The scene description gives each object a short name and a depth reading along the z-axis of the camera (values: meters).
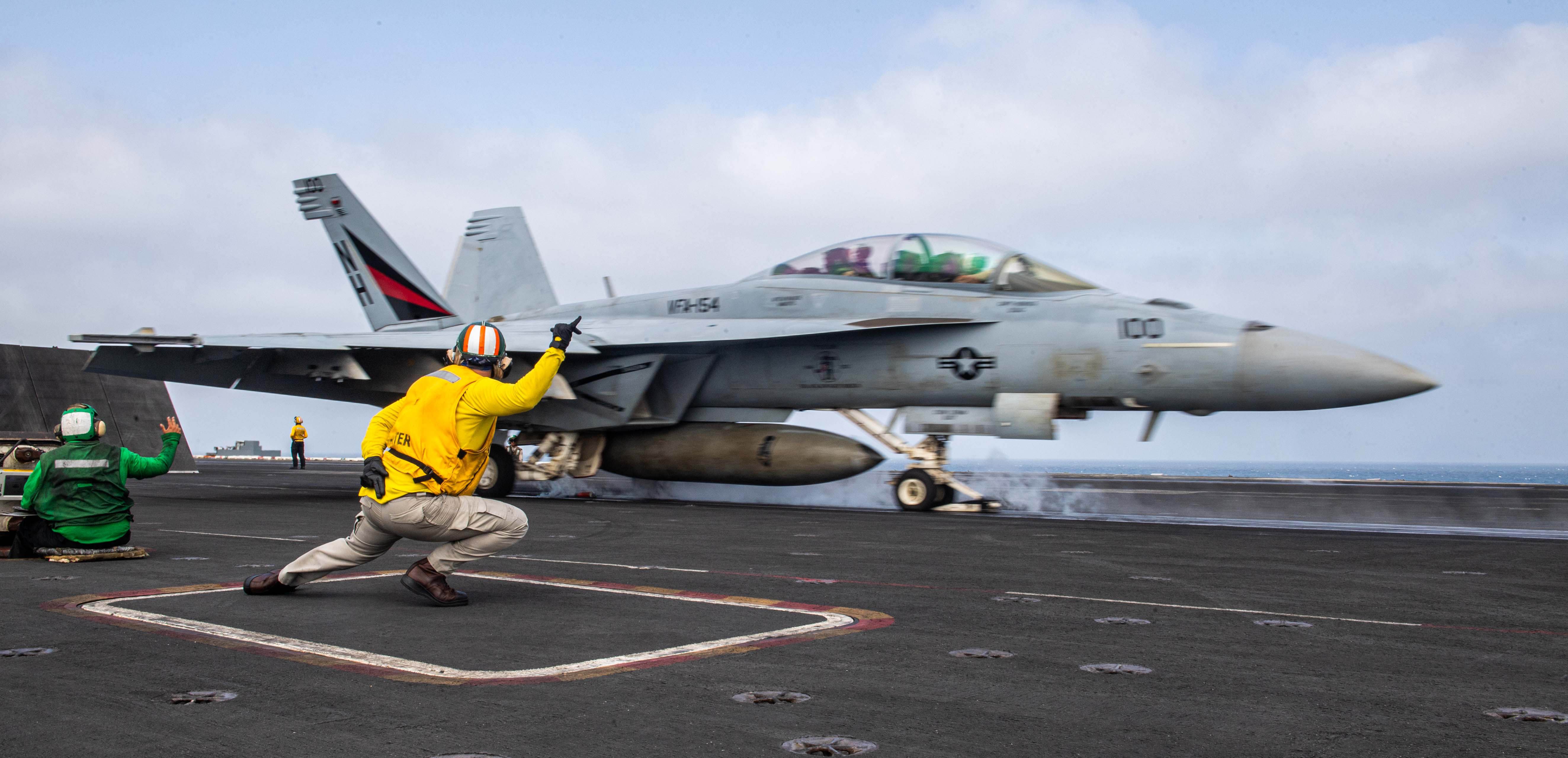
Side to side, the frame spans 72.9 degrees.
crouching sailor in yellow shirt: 5.05
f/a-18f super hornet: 11.42
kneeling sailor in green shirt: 6.72
